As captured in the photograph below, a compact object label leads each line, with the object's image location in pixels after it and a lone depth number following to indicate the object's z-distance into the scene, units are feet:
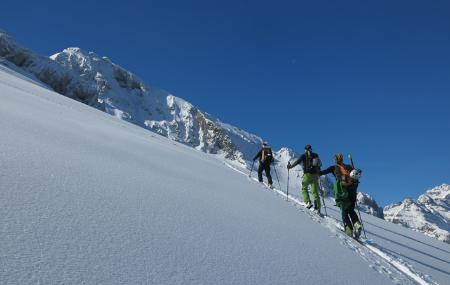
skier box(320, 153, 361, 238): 31.91
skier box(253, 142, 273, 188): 54.95
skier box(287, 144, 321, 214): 41.27
